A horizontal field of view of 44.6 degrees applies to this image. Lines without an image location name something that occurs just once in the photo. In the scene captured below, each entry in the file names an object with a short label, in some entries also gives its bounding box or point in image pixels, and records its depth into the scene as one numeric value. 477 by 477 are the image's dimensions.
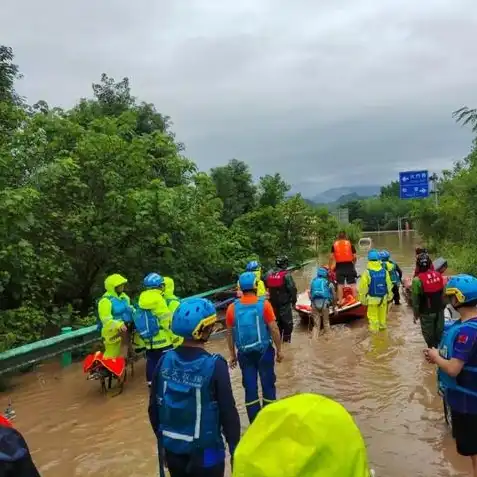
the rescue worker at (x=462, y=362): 4.34
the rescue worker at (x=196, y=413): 3.76
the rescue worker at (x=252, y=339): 6.68
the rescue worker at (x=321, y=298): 13.22
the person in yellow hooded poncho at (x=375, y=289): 11.94
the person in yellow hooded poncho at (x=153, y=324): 7.71
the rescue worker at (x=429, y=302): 8.80
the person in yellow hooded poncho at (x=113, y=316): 8.73
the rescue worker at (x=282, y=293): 10.75
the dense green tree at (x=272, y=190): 29.25
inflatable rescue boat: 14.46
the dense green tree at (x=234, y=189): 30.33
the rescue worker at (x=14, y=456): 2.30
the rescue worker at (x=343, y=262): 15.53
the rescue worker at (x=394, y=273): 12.68
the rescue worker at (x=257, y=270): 10.91
